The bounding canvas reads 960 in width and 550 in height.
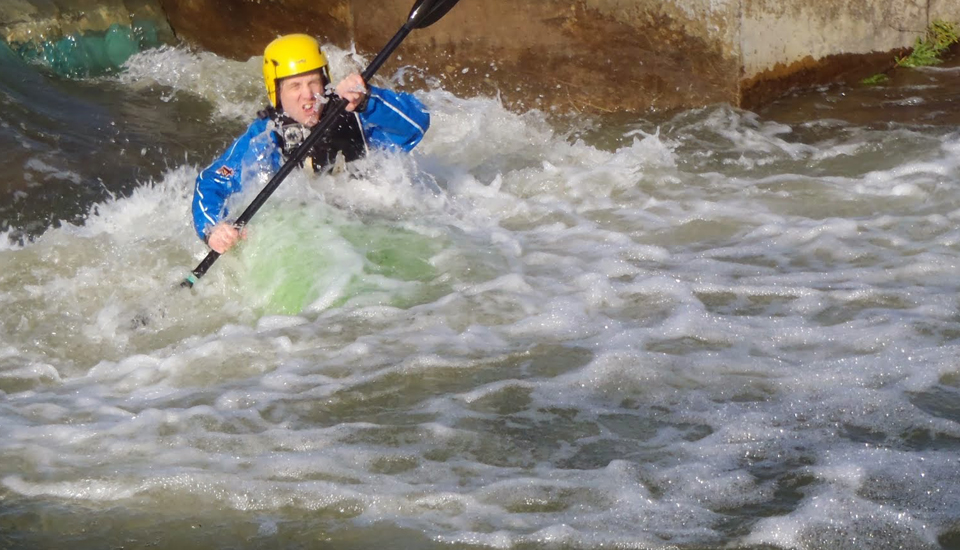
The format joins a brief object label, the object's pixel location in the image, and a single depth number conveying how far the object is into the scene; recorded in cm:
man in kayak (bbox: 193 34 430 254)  1127
